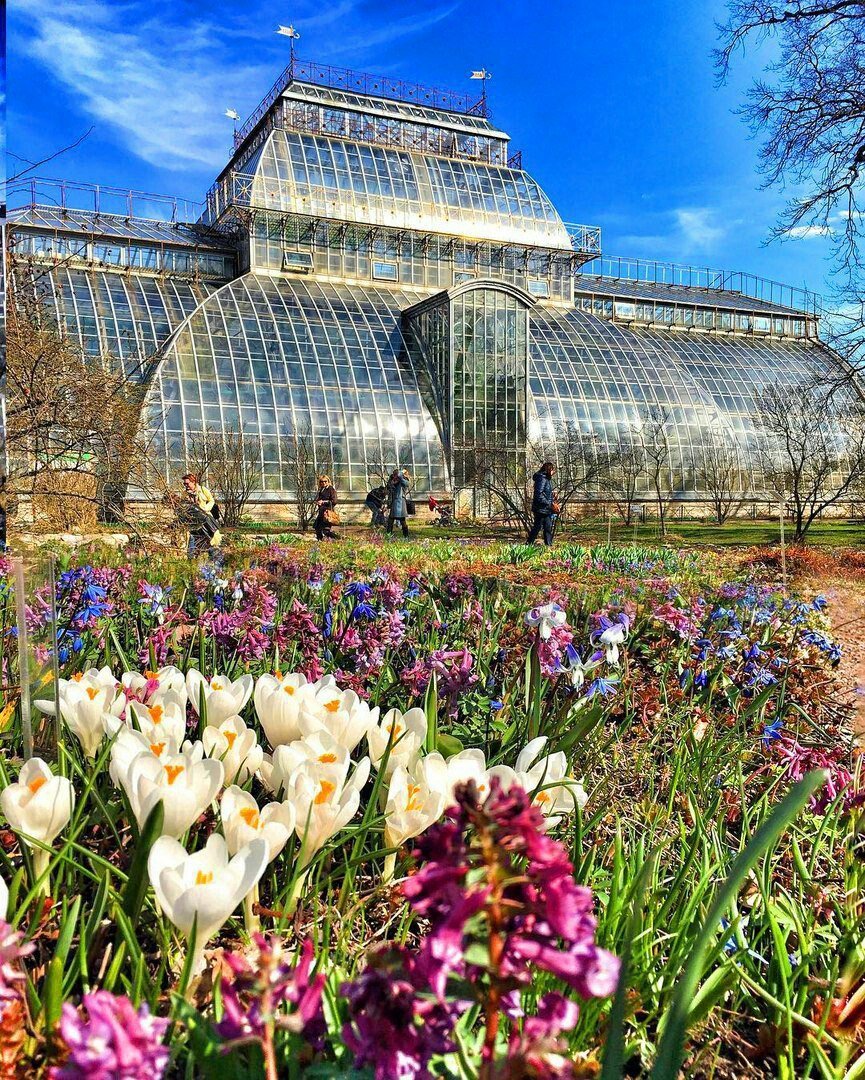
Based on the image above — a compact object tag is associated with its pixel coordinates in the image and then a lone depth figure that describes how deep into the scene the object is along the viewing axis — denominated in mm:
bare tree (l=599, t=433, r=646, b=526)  23844
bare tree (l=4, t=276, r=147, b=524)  8641
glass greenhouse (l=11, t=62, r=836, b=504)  23984
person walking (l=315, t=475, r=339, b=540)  15031
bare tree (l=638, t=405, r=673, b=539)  27641
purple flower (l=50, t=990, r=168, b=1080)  654
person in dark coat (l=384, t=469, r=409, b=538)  17312
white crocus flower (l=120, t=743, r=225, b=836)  1287
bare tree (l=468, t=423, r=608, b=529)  24500
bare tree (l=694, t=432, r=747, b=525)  27719
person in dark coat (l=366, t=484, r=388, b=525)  19188
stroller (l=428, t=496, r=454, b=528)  21734
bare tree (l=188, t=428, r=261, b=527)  19078
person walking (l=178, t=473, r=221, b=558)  9711
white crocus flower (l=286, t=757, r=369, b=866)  1352
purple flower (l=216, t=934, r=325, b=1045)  678
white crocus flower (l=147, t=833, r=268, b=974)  1037
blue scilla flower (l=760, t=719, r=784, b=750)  2447
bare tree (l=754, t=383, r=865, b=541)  27953
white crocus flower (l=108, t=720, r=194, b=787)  1415
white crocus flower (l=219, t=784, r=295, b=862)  1205
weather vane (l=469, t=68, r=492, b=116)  34562
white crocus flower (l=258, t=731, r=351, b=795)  1446
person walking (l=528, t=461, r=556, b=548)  14281
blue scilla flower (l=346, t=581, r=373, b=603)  3309
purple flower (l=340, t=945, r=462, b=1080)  701
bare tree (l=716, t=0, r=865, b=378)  12586
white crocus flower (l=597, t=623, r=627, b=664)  2348
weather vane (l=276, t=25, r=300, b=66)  30922
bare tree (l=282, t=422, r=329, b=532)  21625
